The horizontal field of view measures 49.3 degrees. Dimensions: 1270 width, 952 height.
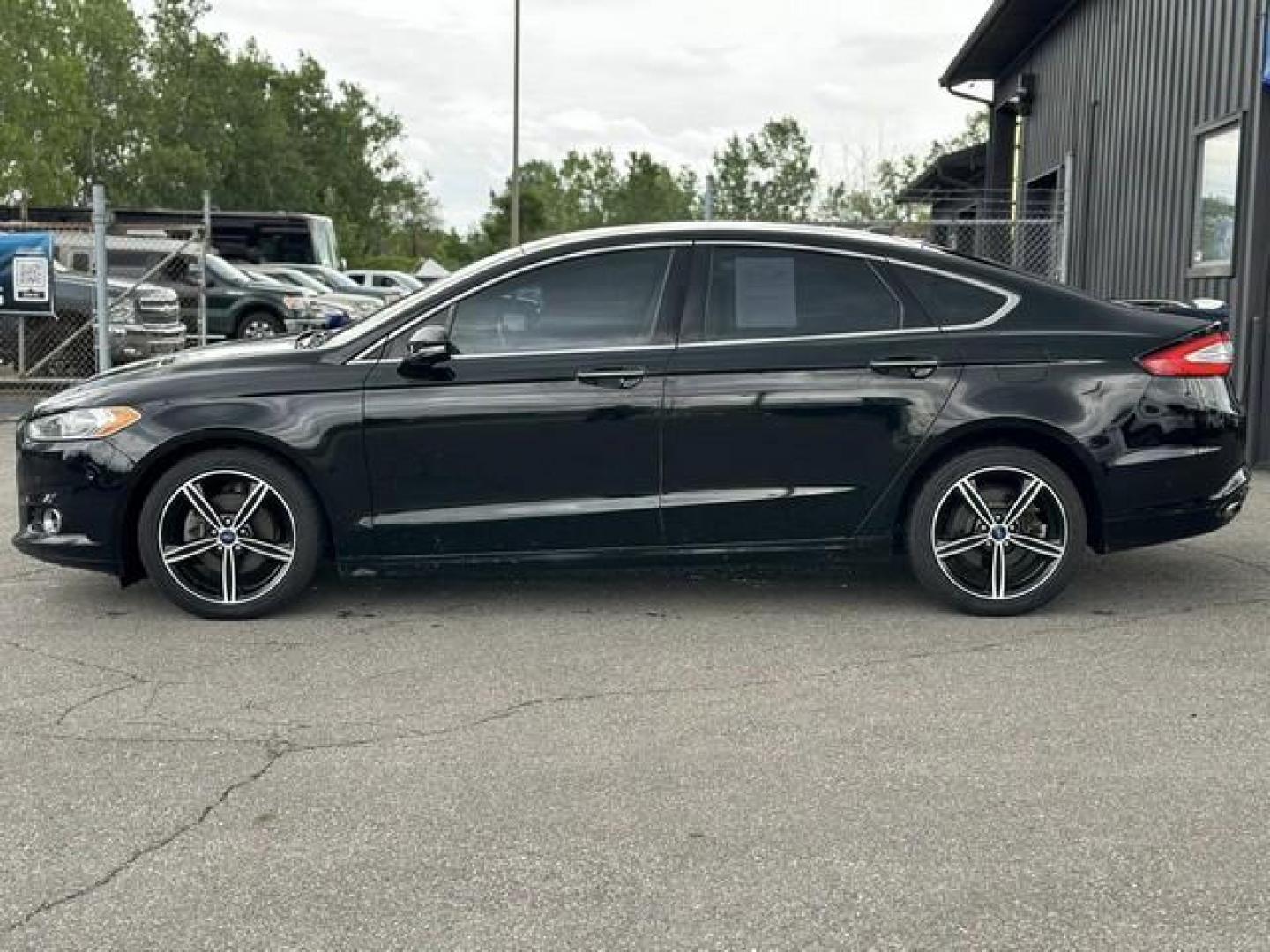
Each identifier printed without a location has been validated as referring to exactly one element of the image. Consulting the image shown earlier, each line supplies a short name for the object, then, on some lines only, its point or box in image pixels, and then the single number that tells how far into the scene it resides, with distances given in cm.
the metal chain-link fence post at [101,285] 1144
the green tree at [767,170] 4388
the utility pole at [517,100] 3647
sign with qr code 1291
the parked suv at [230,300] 2038
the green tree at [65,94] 3597
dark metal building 962
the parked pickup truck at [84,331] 1495
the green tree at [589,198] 6109
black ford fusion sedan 547
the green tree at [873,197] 3622
